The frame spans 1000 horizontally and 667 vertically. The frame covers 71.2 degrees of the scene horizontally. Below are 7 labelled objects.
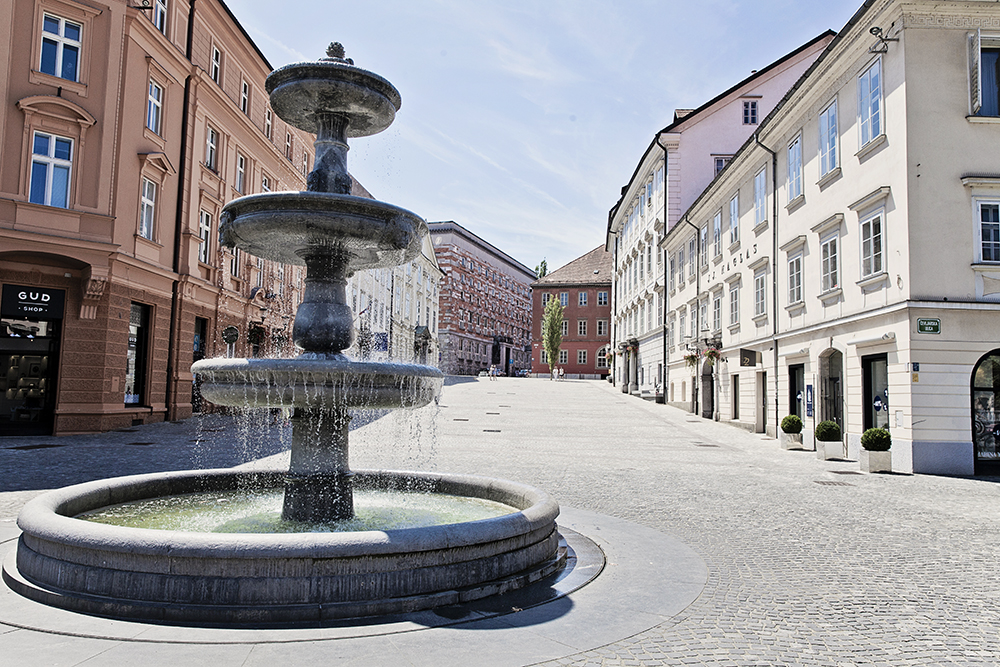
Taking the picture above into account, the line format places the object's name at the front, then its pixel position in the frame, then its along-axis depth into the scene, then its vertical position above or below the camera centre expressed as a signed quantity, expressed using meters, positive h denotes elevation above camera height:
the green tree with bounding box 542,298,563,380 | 86.44 +7.93
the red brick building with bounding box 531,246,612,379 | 88.50 +9.66
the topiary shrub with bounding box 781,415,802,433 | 19.81 -0.76
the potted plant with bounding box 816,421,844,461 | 17.17 -1.07
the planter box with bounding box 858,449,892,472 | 14.69 -1.32
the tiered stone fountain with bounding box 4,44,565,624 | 4.49 -1.01
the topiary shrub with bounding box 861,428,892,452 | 14.73 -0.87
